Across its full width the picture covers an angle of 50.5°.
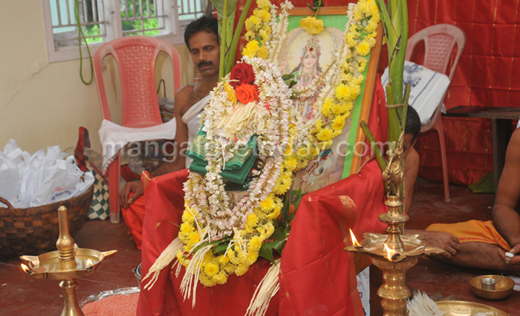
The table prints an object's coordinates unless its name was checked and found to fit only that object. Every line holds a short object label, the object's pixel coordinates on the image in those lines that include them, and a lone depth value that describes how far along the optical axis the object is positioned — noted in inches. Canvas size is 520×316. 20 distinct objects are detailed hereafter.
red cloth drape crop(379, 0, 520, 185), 180.7
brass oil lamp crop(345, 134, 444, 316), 54.9
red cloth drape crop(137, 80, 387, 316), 71.8
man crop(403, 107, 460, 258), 112.8
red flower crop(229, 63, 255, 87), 80.4
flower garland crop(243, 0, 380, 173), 89.7
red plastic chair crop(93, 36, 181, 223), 171.9
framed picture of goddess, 90.1
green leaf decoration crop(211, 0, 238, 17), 96.3
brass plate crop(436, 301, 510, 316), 77.4
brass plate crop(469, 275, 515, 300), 105.2
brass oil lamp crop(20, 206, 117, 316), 61.2
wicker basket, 125.3
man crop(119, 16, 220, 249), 134.9
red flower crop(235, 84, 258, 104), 79.7
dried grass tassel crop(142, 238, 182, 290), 81.6
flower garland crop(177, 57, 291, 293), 77.9
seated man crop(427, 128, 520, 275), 109.7
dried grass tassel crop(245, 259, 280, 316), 74.1
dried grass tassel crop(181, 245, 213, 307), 77.2
